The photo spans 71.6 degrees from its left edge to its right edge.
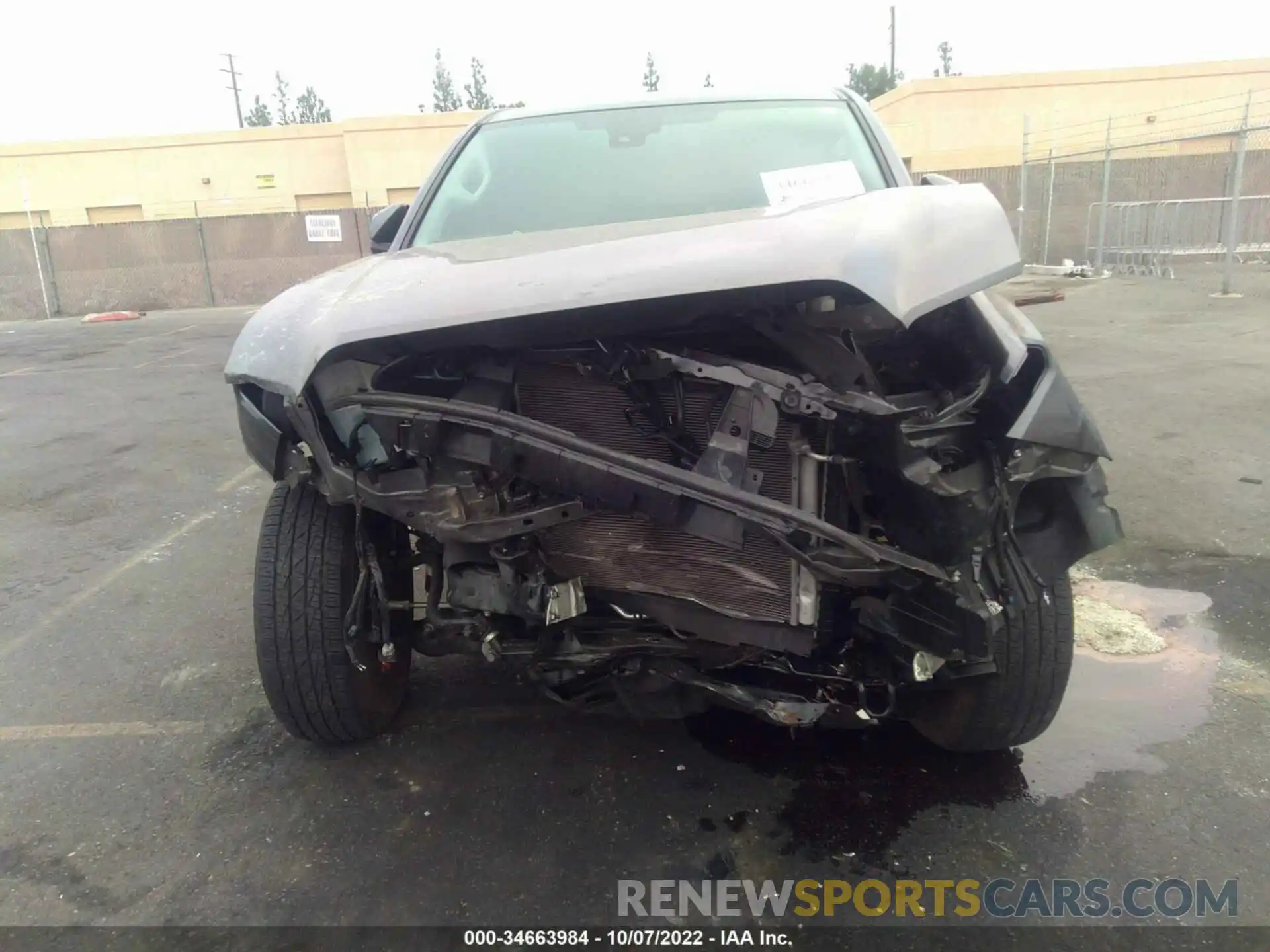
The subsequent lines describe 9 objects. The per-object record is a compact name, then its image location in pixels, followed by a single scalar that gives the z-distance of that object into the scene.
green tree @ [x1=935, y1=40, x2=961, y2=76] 69.94
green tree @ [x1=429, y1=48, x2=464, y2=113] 64.88
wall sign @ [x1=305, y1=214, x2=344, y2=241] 19.98
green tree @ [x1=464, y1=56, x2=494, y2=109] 62.28
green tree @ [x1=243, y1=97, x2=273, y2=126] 66.44
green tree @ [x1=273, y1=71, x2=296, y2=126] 68.31
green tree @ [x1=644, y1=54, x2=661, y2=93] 65.44
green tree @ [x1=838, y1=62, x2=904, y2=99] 50.03
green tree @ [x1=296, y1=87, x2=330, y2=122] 68.94
